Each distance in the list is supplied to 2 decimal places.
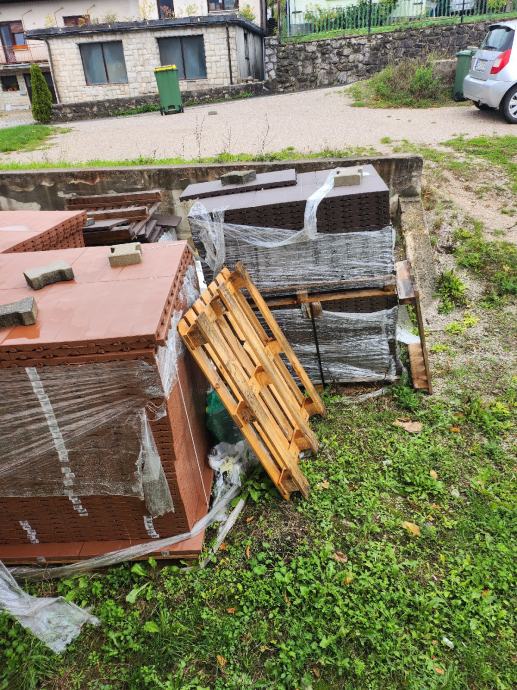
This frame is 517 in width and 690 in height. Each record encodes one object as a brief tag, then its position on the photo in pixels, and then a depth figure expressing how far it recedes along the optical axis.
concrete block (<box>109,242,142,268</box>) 3.21
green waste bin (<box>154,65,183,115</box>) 14.90
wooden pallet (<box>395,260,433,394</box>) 4.11
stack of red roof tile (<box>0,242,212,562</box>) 2.49
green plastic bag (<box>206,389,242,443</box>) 3.61
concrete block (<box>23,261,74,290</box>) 2.99
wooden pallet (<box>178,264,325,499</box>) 3.08
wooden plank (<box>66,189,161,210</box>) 6.14
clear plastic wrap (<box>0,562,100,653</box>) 2.64
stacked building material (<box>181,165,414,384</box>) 3.84
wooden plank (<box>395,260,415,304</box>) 4.10
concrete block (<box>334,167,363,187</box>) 4.00
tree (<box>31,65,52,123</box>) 16.02
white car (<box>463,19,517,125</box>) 9.08
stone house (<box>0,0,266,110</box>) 22.55
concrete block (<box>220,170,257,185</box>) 4.49
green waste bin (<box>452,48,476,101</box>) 11.68
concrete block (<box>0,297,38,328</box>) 2.56
